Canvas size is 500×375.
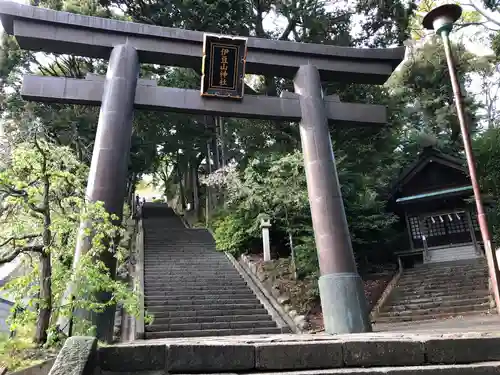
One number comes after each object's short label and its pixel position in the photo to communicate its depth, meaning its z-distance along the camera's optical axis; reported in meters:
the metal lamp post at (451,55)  6.63
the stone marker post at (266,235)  13.91
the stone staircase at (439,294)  12.28
